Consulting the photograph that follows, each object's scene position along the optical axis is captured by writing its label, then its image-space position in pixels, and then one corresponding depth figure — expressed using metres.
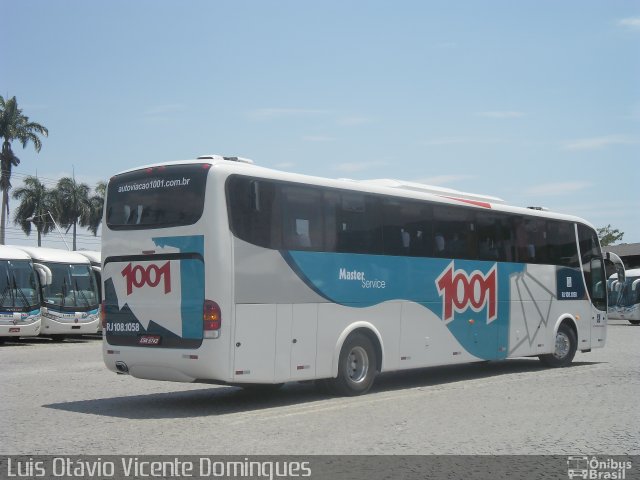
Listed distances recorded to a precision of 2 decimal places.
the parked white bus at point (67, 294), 30.72
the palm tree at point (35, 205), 74.75
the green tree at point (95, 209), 81.44
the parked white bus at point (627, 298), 47.59
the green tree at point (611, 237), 118.87
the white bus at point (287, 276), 11.76
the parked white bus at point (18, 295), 28.72
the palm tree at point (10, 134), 64.62
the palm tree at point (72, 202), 79.56
